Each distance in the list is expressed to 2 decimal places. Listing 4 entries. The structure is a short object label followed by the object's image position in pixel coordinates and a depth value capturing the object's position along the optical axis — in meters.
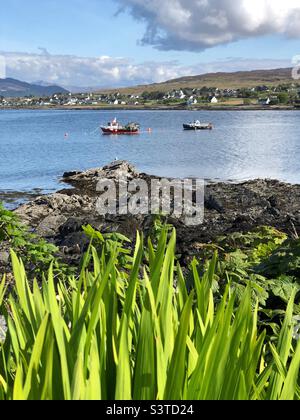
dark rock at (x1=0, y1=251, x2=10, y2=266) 12.48
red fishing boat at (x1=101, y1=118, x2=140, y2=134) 79.31
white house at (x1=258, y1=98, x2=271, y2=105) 176.00
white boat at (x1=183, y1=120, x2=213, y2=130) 91.38
